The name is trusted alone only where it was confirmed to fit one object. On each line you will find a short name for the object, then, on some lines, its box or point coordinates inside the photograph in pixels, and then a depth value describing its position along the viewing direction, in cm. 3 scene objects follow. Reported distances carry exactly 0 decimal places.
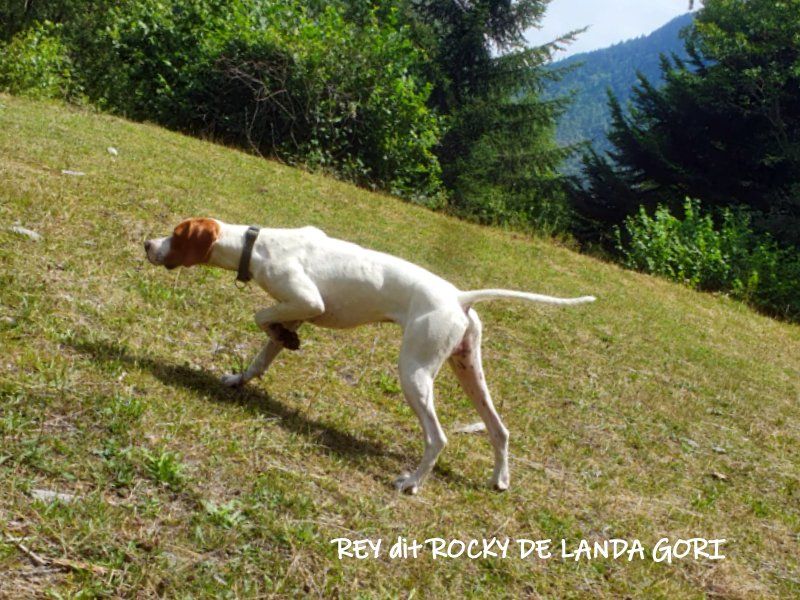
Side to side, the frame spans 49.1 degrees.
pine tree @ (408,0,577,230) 2788
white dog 459
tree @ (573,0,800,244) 2106
